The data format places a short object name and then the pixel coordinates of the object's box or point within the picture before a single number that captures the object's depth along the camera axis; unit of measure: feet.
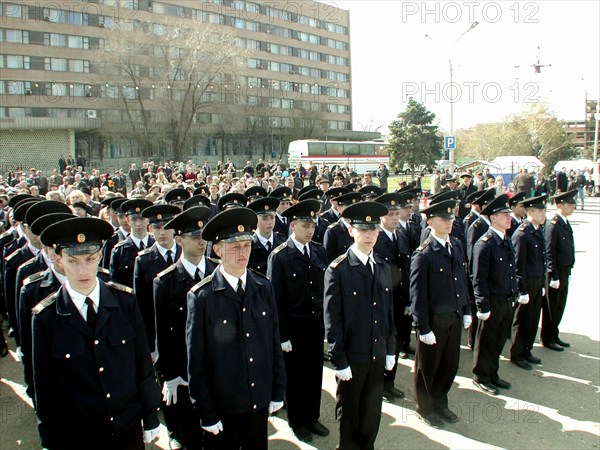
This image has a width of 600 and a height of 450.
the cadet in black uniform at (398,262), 21.33
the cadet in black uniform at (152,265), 15.47
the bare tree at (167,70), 155.53
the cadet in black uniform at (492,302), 19.02
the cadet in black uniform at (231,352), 10.95
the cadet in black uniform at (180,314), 13.17
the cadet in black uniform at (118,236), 22.77
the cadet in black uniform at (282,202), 27.84
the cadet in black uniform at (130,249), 19.08
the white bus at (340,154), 162.50
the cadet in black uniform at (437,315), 16.55
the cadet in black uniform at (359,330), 13.66
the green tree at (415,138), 177.27
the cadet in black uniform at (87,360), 9.55
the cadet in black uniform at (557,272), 23.26
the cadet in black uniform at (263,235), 20.40
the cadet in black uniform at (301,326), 16.06
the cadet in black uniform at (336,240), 23.26
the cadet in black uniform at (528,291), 21.33
